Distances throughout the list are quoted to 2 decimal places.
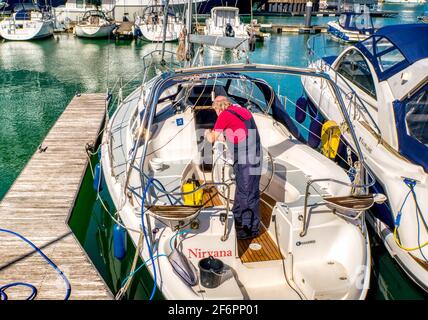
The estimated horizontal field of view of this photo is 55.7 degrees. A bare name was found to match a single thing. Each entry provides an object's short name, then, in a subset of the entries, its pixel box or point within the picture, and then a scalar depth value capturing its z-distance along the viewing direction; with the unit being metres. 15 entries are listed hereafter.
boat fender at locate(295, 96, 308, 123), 10.87
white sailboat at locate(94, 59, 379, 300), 4.08
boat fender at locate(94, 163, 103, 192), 7.09
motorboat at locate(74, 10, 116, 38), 28.36
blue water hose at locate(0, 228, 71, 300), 4.64
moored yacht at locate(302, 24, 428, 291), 5.45
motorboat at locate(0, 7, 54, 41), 26.83
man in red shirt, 4.51
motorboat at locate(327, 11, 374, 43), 27.08
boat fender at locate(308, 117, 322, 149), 9.41
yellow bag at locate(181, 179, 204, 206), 5.08
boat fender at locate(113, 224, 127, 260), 5.14
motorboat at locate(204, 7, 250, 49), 27.75
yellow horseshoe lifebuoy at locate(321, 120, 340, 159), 7.76
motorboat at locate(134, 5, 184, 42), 27.10
